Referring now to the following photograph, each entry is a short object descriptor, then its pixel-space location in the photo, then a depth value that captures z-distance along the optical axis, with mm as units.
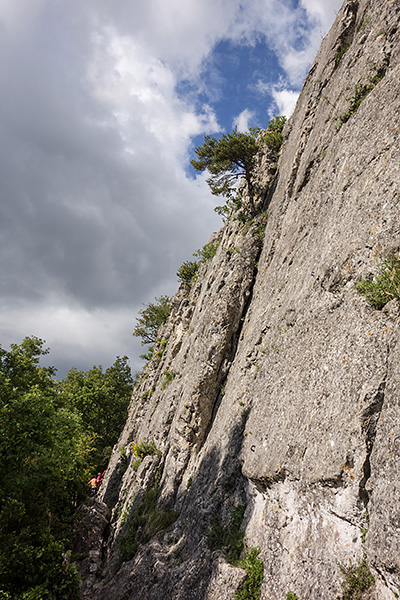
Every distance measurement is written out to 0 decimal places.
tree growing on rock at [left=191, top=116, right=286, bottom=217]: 19266
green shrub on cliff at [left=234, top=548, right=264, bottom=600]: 7281
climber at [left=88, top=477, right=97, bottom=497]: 27141
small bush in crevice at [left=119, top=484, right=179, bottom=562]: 13109
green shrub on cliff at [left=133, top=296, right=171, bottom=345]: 41281
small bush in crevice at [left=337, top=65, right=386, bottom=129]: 10703
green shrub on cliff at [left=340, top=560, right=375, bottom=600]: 5137
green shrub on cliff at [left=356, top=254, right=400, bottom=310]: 6656
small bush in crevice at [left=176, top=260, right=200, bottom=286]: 30359
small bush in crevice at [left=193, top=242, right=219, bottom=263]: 25002
